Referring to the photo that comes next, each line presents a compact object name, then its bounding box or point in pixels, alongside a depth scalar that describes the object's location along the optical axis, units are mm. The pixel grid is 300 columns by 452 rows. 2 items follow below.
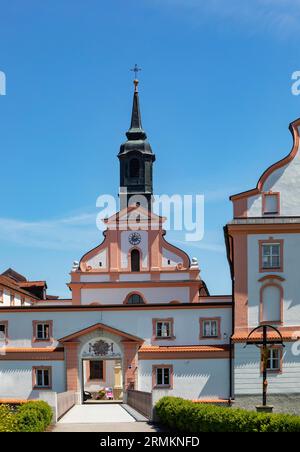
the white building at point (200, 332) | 44938
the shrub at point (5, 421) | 21370
